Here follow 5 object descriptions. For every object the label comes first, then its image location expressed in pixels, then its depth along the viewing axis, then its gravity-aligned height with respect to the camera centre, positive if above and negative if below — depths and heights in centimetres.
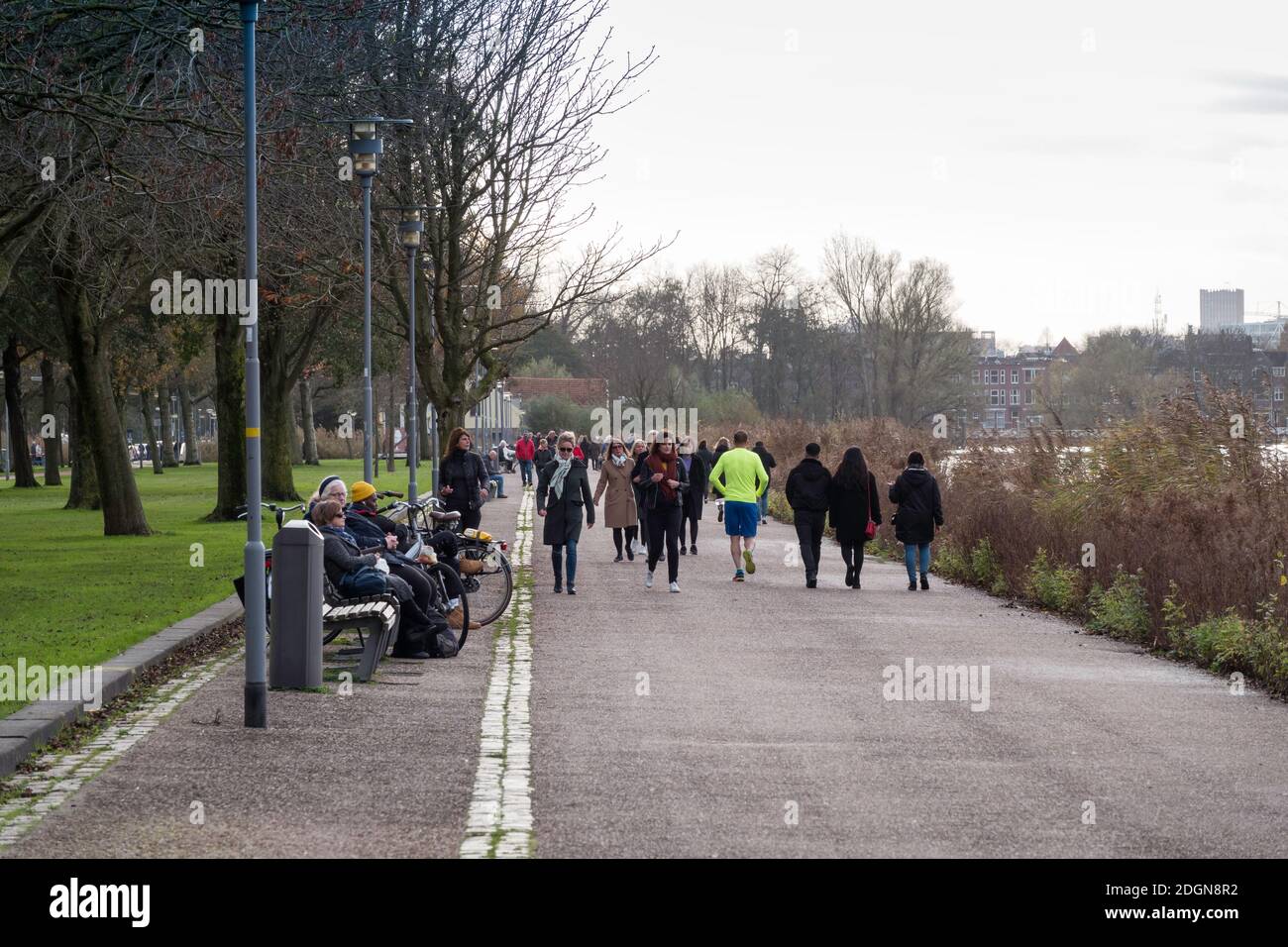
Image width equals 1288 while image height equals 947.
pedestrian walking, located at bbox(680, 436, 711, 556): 2827 -73
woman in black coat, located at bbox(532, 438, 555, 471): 4694 -31
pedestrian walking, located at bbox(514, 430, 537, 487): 5731 -34
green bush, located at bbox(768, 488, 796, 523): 4047 -157
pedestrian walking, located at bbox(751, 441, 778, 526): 3703 -53
